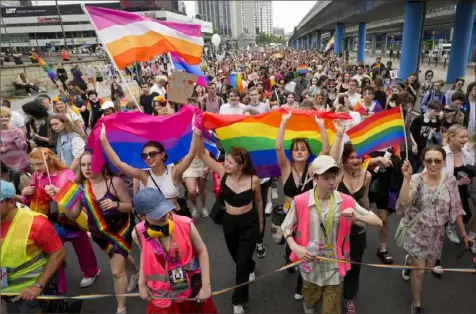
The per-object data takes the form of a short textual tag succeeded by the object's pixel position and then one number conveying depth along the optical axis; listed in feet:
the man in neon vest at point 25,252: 8.11
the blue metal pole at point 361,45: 110.52
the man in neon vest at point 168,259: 7.29
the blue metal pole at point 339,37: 127.63
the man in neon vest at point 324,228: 8.18
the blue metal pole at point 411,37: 53.62
